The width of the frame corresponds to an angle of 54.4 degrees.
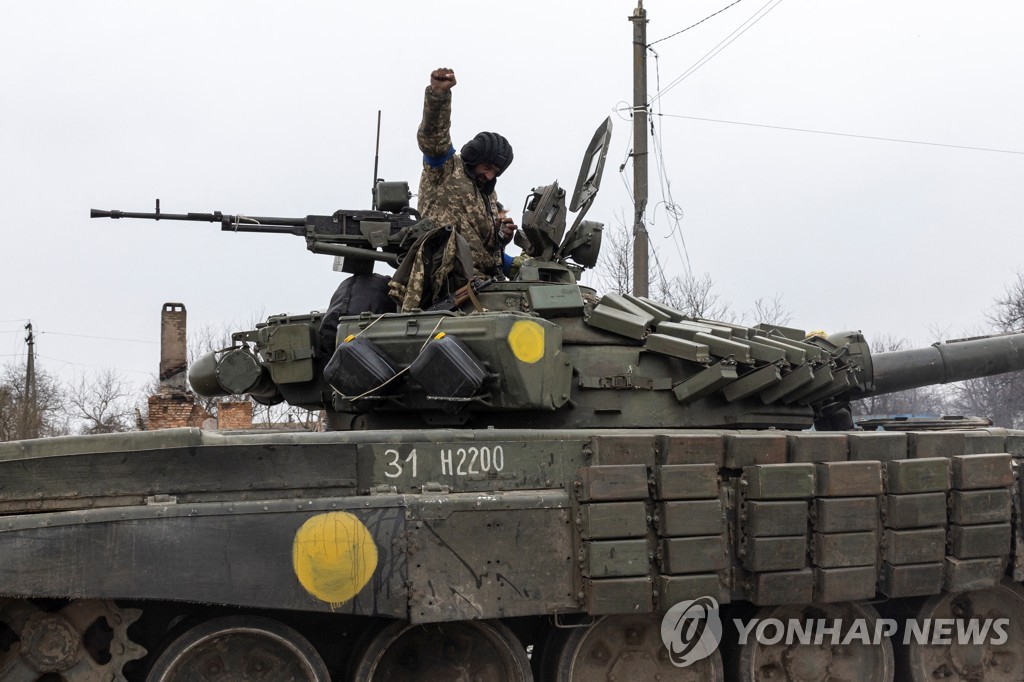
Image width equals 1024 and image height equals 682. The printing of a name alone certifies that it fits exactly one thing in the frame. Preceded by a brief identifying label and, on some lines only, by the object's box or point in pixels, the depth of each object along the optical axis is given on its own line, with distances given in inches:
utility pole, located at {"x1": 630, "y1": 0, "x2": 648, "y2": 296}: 605.3
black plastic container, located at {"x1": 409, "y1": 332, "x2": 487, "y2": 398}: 252.7
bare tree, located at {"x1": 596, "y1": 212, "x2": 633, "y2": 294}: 883.4
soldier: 315.9
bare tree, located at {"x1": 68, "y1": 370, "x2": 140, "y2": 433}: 1496.1
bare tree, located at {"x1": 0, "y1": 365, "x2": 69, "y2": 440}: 1220.5
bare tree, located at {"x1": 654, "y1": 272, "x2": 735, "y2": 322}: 877.8
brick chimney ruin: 888.9
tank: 228.2
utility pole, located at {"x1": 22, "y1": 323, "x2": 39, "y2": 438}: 1229.9
